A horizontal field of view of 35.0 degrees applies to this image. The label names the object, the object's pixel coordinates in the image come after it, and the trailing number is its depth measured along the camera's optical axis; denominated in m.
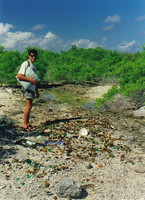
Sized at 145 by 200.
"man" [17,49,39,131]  6.38
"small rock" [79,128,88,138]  7.11
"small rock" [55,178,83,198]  4.01
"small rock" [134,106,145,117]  10.52
